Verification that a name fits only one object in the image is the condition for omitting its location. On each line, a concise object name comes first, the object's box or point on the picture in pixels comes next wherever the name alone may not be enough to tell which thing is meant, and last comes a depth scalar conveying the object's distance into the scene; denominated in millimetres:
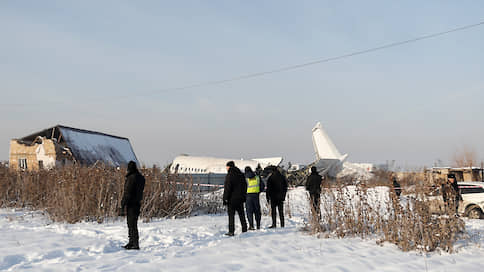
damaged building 27844
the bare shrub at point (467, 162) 48669
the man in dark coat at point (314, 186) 11359
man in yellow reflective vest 10422
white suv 14578
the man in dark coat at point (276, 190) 10851
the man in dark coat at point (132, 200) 7816
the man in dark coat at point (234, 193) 9547
